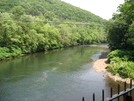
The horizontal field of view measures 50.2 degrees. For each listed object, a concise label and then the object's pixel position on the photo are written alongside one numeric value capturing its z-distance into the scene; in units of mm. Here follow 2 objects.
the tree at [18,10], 76212
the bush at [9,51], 37016
